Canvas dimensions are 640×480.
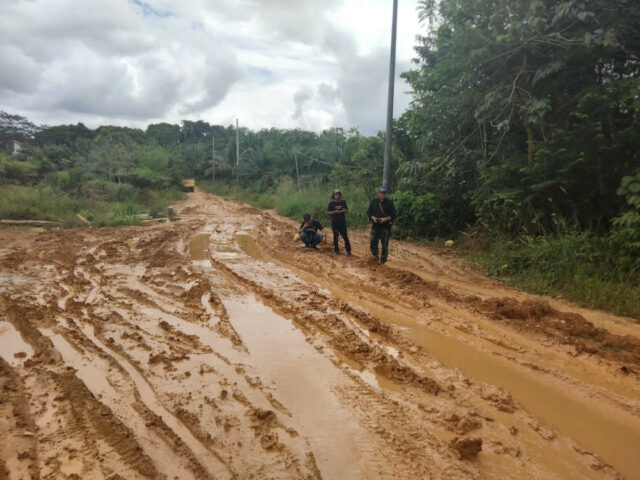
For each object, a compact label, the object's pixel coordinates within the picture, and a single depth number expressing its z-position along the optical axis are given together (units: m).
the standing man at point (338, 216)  9.87
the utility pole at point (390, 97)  11.05
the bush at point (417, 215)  11.45
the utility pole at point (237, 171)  39.34
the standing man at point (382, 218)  8.82
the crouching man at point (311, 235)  10.81
